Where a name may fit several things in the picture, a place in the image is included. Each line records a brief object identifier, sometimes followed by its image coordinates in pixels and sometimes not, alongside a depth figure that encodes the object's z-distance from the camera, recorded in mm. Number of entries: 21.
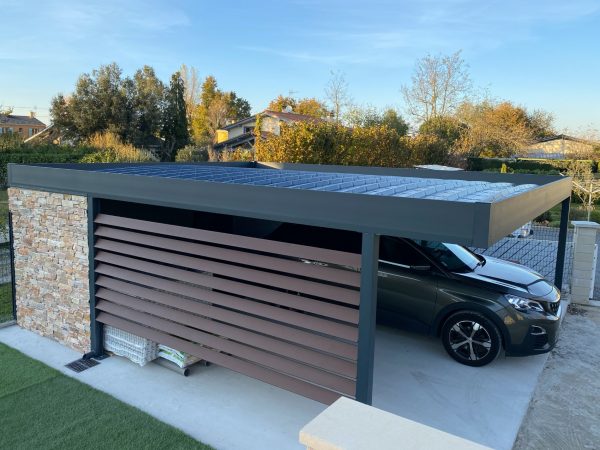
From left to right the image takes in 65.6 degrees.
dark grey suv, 5508
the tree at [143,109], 33906
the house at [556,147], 30500
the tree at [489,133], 30656
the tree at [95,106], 32281
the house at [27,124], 65262
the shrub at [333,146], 13508
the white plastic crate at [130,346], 5477
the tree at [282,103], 50750
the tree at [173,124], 37125
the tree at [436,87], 33281
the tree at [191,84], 55438
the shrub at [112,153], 21531
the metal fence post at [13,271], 6674
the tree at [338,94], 33438
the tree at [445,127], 31500
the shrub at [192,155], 29297
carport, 3631
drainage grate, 5414
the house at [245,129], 35656
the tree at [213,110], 49969
